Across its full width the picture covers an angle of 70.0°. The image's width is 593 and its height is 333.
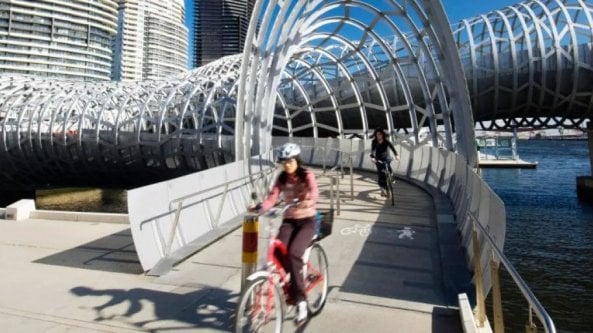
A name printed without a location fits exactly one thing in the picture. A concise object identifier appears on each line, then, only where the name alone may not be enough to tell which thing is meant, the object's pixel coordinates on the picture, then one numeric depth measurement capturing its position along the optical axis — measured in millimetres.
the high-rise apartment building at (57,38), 109812
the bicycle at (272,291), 3770
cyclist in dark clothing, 11766
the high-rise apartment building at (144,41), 177000
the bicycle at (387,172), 11855
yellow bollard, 4289
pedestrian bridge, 4523
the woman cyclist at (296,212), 4262
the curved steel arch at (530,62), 36125
